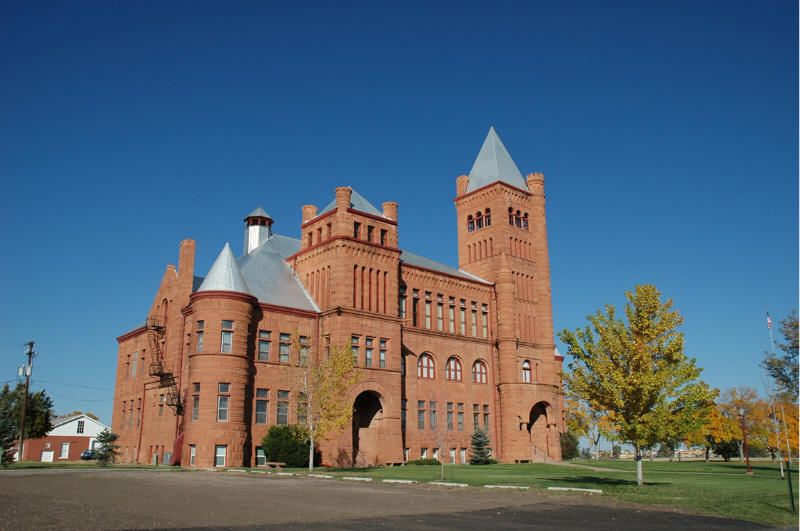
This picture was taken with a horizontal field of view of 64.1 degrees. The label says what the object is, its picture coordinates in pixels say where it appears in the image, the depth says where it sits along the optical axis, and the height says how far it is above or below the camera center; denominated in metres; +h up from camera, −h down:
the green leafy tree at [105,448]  40.91 -1.24
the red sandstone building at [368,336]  40.47 +6.63
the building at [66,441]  78.69 -1.57
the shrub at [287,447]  38.28 -1.10
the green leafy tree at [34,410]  55.72 +1.53
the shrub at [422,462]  45.22 -2.30
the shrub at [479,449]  47.19 -1.47
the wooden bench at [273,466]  35.25 -2.09
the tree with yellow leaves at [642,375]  23.91 +1.99
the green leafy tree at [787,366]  49.62 +4.82
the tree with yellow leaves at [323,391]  34.59 +2.01
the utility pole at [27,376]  50.25 +4.15
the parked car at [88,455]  71.13 -2.95
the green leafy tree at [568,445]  73.81 -1.88
